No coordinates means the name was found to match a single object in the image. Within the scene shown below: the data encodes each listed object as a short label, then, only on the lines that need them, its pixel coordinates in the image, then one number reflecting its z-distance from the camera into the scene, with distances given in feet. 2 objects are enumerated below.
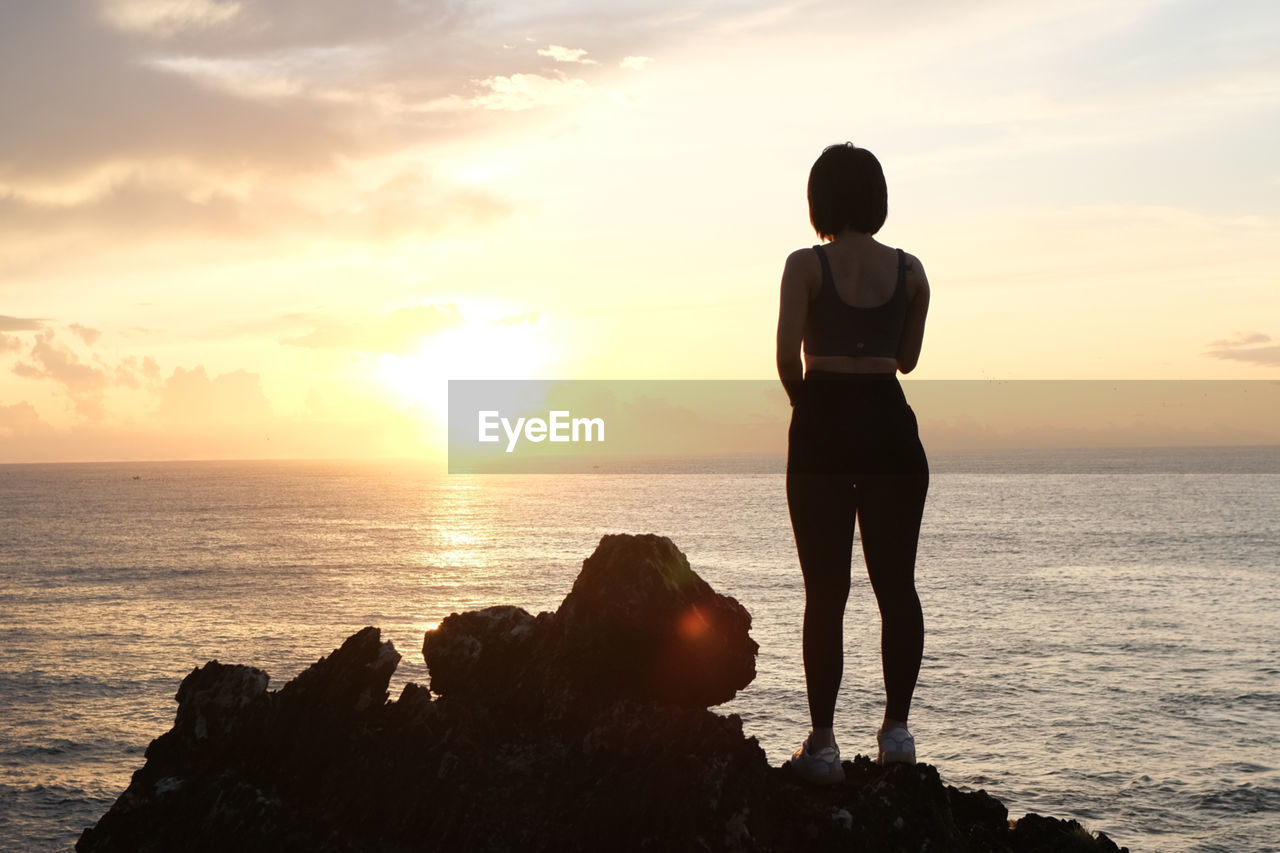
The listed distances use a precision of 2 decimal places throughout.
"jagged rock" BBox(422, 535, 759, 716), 25.82
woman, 20.01
